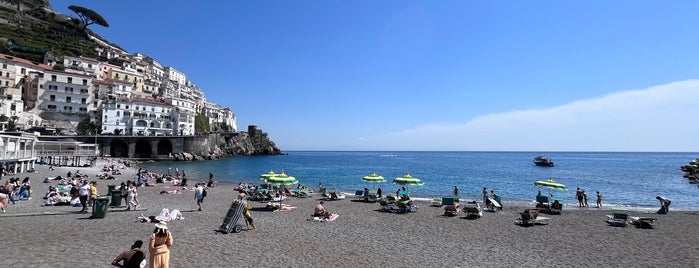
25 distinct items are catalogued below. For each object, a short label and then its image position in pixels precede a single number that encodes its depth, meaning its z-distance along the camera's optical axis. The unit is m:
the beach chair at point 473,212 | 19.77
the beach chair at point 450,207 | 20.66
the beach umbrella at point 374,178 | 28.41
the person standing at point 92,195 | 18.03
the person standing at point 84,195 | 16.72
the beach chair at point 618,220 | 18.48
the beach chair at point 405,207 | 21.30
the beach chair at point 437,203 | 24.55
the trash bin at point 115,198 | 18.55
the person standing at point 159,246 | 7.38
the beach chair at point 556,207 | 22.53
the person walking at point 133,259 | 6.68
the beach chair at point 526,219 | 17.94
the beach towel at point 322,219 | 18.03
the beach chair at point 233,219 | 13.95
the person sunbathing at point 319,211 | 18.99
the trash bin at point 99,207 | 15.83
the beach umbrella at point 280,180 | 25.92
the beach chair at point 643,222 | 18.12
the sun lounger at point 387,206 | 22.00
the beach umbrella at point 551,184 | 25.08
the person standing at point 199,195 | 19.35
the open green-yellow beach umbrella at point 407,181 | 27.48
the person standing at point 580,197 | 27.57
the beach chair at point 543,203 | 23.36
